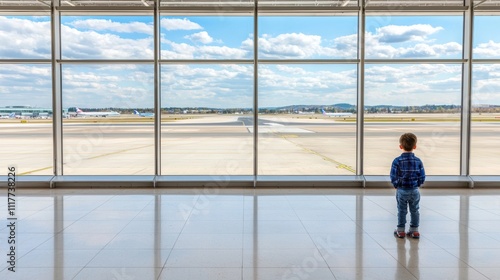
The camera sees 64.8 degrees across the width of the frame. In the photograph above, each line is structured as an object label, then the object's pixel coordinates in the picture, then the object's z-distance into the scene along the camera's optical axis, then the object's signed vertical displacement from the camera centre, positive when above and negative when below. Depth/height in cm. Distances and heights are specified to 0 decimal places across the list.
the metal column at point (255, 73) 859 +96
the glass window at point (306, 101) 888 +41
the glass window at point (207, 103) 888 +34
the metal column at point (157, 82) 858 +76
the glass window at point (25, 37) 864 +178
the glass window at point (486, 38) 867 +183
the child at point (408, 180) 470 -74
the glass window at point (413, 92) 891 +63
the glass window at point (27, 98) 884 +41
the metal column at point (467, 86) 863 +73
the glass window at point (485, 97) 873 +53
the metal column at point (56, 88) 861 +61
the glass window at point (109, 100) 890 +39
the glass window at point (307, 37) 871 +188
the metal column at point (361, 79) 864 +86
